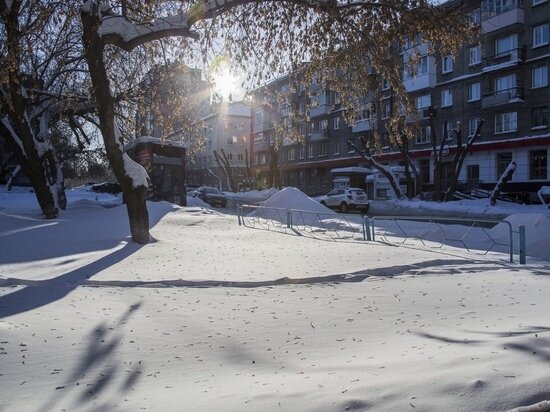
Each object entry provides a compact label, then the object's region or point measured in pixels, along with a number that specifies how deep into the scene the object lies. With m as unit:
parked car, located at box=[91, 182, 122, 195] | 55.20
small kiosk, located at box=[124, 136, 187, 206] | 23.05
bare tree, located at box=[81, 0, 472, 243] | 9.52
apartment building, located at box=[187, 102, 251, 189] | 76.31
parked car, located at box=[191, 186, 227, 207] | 36.31
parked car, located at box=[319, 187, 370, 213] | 29.73
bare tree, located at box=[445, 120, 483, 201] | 30.48
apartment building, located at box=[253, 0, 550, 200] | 33.12
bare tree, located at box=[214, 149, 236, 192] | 54.91
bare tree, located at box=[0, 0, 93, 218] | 10.05
